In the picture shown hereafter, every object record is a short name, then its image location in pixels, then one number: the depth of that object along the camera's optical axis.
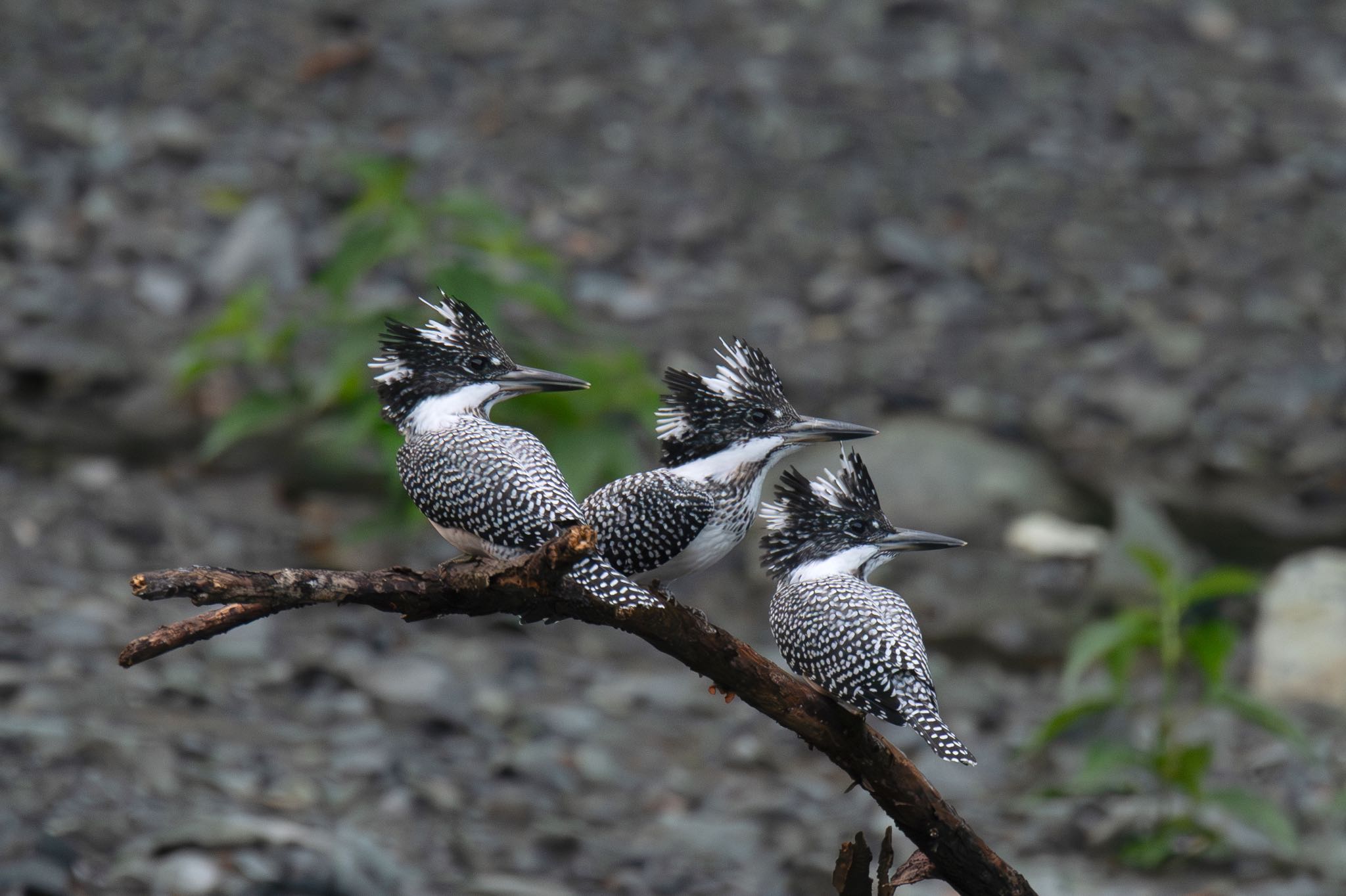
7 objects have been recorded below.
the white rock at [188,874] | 11.58
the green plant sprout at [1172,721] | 13.45
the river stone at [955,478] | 20.70
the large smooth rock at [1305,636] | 17.86
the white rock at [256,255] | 24.50
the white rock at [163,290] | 23.95
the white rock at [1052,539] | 20.91
